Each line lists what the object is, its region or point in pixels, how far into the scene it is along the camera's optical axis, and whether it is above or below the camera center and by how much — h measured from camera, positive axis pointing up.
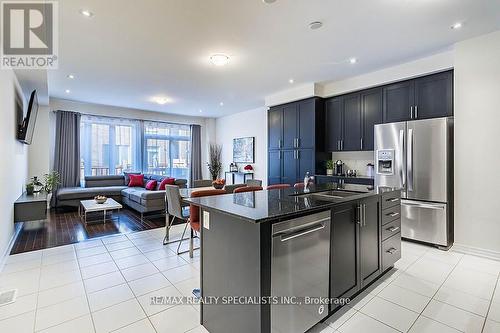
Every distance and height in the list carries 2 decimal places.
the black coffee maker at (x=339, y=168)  5.17 -0.02
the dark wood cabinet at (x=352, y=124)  4.72 +0.86
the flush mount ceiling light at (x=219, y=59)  3.57 +1.61
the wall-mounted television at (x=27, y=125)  4.43 +0.81
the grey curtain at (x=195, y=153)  8.86 +0.54
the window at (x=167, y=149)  8.04 +0.67
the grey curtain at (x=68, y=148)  6.43 +0.55
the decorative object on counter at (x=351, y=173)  4.95 -0.12
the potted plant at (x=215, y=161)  8.86 +0.25
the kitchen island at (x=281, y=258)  1.46 -0.64
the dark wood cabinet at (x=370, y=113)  4.43 +1.00
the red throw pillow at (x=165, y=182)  5.68 -0.33
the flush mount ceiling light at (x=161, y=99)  6.08 +1.74
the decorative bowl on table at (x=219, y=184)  4.27 -0.29
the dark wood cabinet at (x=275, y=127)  5.93 +1.00
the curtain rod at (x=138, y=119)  6.86 +1.56
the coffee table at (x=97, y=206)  4.64 -0.74
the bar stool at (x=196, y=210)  2.87 -0.52
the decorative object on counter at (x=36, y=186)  5.11 -0.38
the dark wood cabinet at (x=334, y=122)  5.04 +0.94
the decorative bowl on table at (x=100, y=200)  5.02 -0.65
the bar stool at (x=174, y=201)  3.42 -0.48
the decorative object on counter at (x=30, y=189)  4.96 -0.42
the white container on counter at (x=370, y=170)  4.65 -0.06
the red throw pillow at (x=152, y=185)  6.16 -0.43
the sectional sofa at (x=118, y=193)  5.18 -0.59
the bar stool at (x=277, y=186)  3.45 -0.27
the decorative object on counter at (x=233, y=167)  8.23 +0.02
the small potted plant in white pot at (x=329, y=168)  5.27 -0.02
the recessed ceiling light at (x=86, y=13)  2.55 +1.65
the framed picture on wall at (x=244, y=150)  7.66 +0.58
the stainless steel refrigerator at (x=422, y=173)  3.46 -0.09
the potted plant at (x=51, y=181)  5.60 -0.31
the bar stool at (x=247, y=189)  3.46 -0.30
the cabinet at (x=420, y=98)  3.63 +1.10
